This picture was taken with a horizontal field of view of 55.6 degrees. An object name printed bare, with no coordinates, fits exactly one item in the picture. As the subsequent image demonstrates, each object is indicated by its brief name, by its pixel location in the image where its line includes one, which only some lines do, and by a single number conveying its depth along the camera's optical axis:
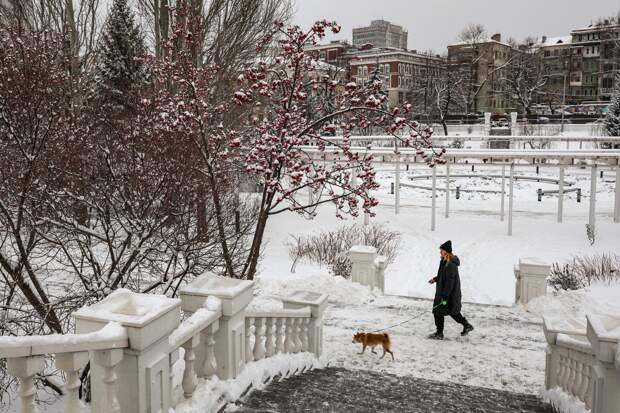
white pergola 22.73
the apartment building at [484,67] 80.24
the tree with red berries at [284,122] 9.39
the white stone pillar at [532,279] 12.12
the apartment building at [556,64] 86.94
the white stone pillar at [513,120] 38.81
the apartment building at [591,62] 83.12
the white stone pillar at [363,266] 13.46
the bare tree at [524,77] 75.50
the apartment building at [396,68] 90.22
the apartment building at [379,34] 190.12
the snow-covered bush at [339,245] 17.59
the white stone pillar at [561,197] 24.20
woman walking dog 9.58
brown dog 8.53
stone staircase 5.73
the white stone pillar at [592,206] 22.23
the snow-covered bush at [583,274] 15.06
